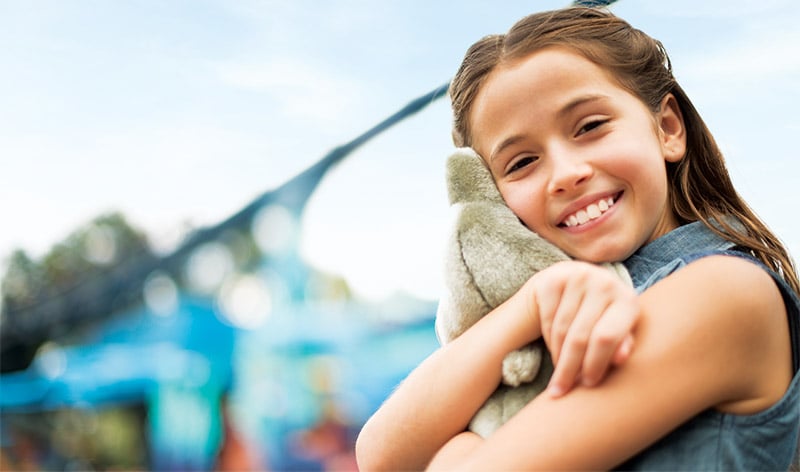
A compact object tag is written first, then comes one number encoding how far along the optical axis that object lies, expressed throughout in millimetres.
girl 608
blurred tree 8961
